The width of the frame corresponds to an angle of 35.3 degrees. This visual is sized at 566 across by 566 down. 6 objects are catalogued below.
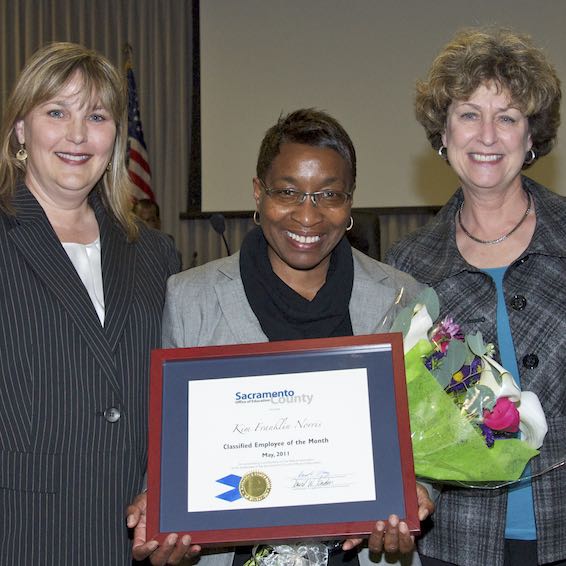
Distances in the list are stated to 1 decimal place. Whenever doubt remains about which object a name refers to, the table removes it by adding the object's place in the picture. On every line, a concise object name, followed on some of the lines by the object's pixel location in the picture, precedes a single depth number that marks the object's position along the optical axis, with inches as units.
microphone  158.1
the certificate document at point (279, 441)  75.7
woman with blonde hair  86.4
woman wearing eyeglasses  92.0
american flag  310.5
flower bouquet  76.9
